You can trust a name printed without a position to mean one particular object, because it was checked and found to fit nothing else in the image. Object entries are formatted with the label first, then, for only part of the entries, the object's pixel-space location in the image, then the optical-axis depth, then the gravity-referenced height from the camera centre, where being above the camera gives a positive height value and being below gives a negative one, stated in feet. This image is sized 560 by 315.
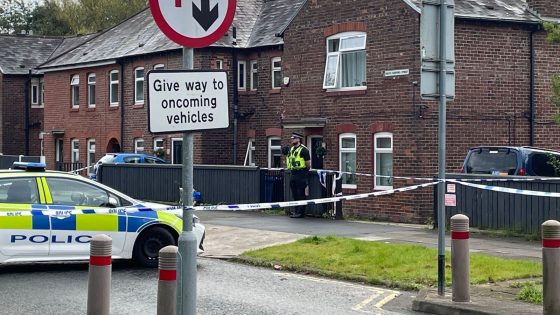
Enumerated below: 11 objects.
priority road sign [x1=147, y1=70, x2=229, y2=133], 19.80 +1.06
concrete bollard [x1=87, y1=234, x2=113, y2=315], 24.32 -3.35
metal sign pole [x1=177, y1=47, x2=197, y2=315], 20.08 -2.29
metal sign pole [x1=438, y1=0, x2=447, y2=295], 34.58 +0.42
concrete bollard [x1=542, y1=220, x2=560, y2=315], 30.12 -3.71
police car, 40.86 -3.20
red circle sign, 19.81 +2.80
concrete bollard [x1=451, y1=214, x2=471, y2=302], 33.04 -3.82
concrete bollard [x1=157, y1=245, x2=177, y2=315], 22.76 -3.37
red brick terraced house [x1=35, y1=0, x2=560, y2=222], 71.20 +5.07
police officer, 70.08 -1.35
